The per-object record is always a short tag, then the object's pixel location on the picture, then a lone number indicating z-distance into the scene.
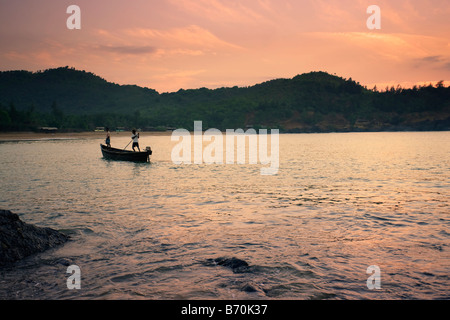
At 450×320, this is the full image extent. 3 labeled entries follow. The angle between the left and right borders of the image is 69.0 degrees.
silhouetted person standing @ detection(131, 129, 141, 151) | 36.07
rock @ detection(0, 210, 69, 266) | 7.94
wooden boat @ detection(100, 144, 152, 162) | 34.06
